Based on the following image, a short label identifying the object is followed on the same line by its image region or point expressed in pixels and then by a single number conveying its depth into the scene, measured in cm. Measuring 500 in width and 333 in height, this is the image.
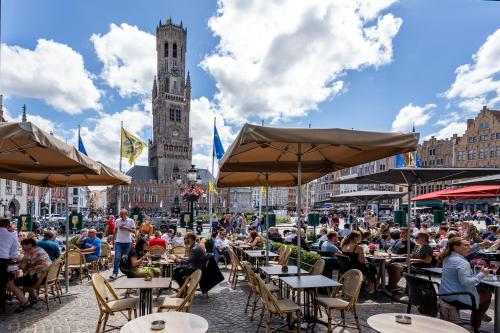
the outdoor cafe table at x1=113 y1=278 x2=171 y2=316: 565
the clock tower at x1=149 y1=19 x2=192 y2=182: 10138
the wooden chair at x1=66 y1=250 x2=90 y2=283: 947
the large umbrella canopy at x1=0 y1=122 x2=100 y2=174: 462
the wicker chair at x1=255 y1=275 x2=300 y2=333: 509
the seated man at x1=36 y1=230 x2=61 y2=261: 902
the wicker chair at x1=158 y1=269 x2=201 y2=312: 524
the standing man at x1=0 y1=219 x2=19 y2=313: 698
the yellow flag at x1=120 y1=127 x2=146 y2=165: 2142
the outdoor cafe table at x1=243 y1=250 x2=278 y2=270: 1018
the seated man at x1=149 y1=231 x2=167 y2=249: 1144
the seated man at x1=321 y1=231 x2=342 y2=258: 925
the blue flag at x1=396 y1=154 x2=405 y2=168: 2784
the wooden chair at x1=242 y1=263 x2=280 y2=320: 621
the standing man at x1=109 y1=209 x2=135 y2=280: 998
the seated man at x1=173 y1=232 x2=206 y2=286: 791
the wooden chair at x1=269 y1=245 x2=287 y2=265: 993
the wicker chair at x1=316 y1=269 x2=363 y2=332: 538
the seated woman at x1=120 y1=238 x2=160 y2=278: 775
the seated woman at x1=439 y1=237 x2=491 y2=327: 505
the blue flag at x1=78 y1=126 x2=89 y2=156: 2066
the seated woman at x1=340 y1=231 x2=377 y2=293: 800
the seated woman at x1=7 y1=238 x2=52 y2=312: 729
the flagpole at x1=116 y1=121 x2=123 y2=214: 2145
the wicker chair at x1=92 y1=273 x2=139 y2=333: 521
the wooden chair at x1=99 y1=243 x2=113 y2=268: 1161
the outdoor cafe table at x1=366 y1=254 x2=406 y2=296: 858
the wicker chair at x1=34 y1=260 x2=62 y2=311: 716
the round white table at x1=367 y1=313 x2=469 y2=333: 370
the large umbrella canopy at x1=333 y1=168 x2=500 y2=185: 741
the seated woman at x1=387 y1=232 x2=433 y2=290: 818
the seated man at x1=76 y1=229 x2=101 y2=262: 1054
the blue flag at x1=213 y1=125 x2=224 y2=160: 2056
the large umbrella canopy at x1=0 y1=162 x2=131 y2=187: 940
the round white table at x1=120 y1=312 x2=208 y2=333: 362
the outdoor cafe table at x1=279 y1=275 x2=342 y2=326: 543
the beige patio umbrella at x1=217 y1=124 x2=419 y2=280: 478
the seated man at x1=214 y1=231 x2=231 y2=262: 1226
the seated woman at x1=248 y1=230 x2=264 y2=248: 1275
